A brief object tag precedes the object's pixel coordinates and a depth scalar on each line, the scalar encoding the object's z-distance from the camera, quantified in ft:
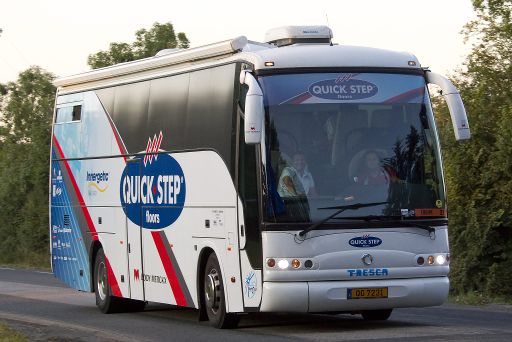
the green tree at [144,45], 148.25
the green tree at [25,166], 145.28
